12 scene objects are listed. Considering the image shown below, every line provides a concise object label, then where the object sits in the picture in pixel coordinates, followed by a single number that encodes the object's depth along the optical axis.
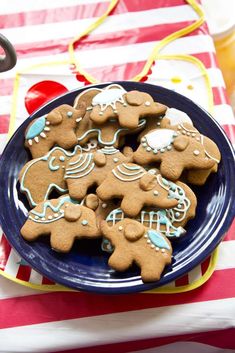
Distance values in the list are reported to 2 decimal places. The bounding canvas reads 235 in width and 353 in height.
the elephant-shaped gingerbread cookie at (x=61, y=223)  0.80
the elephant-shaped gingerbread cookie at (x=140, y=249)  0.76
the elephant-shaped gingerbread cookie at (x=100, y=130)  0.89
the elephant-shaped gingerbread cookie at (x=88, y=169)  0.83
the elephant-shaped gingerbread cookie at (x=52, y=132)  0.90
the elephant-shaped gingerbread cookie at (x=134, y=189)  0.79
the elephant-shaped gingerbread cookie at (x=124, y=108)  0.88
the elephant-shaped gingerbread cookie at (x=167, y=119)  0.90
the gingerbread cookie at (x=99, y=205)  0.82
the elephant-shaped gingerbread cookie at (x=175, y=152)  0.83
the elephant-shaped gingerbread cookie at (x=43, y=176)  0.86
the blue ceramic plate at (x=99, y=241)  0.78
